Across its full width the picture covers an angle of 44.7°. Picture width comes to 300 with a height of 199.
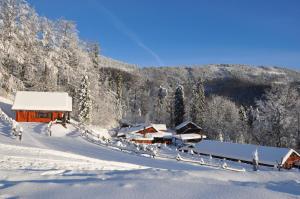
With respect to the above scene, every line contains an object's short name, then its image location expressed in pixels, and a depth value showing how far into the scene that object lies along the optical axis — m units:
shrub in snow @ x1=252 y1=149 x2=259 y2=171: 31.85
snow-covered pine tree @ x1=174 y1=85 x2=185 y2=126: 91.81
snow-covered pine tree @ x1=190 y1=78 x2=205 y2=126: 88.75
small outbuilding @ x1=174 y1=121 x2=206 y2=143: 78.01
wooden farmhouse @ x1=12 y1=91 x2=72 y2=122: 52.97
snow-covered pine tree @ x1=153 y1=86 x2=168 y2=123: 123.11
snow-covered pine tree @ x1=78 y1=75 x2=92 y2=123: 63.88
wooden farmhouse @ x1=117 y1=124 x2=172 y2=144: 74.19
